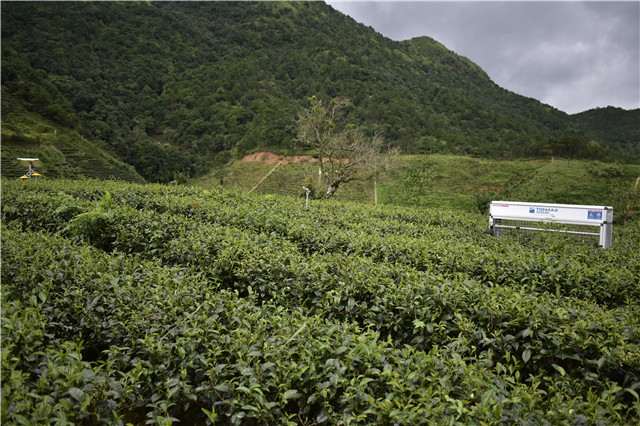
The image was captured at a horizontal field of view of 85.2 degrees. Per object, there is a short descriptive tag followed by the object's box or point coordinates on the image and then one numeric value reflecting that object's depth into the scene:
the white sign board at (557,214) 6.41
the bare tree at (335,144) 20.73
